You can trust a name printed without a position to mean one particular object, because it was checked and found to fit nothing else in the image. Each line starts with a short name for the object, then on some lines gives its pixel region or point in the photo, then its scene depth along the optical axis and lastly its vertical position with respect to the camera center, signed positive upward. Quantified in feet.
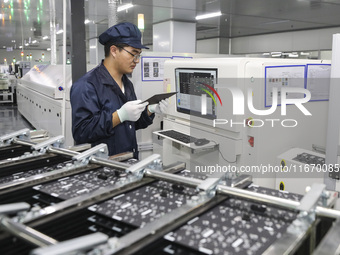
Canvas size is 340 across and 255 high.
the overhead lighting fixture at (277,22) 29.48 +5.60
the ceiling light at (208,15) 26.78 +5.53
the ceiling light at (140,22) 16.01 +2.90
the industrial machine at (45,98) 15.01 -1.02
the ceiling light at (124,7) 24.09 +5.57
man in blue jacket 6.24 -0.38
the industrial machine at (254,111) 7.37 -0.67
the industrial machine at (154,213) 2.11 -1.00
